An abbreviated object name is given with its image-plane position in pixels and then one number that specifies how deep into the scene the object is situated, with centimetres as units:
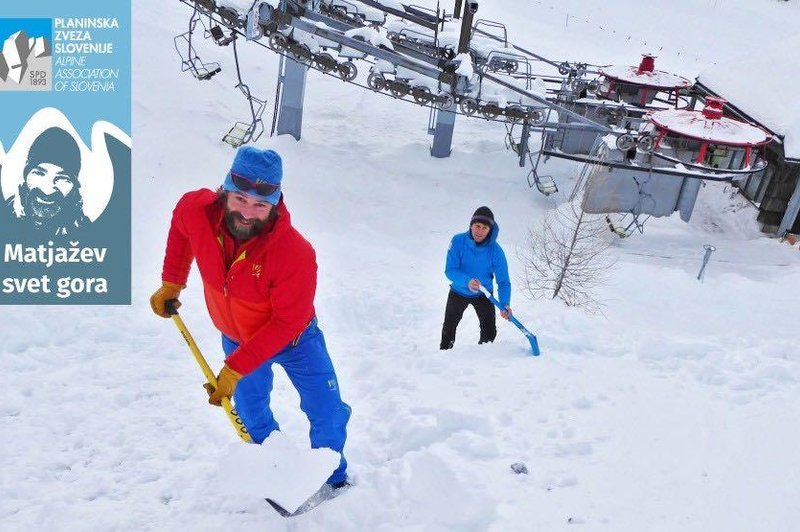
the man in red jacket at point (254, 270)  317
